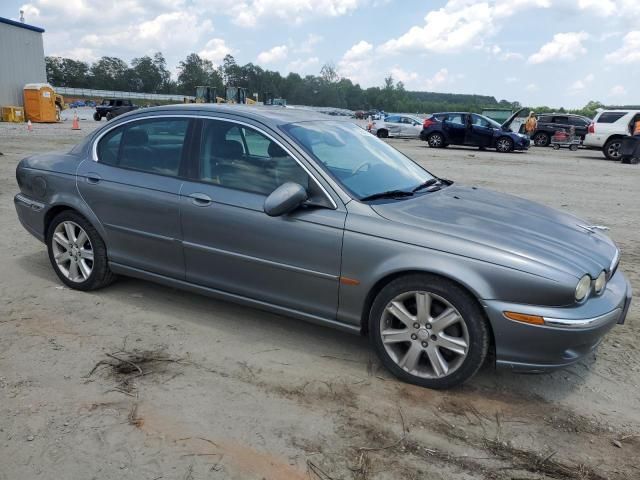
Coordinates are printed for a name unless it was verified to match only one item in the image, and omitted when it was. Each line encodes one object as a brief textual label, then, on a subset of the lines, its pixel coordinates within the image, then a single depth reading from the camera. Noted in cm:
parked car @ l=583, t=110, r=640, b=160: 1931
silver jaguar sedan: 309
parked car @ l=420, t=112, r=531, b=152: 2170
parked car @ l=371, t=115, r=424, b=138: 2984
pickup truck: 3900
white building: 3350
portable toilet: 3328
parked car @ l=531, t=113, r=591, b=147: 2524
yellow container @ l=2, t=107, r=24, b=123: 3247
